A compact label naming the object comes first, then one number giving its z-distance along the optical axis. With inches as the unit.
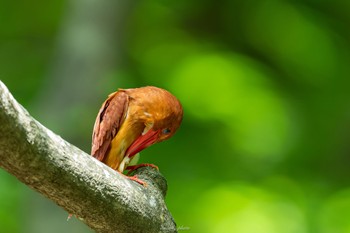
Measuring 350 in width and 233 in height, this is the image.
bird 196.2
